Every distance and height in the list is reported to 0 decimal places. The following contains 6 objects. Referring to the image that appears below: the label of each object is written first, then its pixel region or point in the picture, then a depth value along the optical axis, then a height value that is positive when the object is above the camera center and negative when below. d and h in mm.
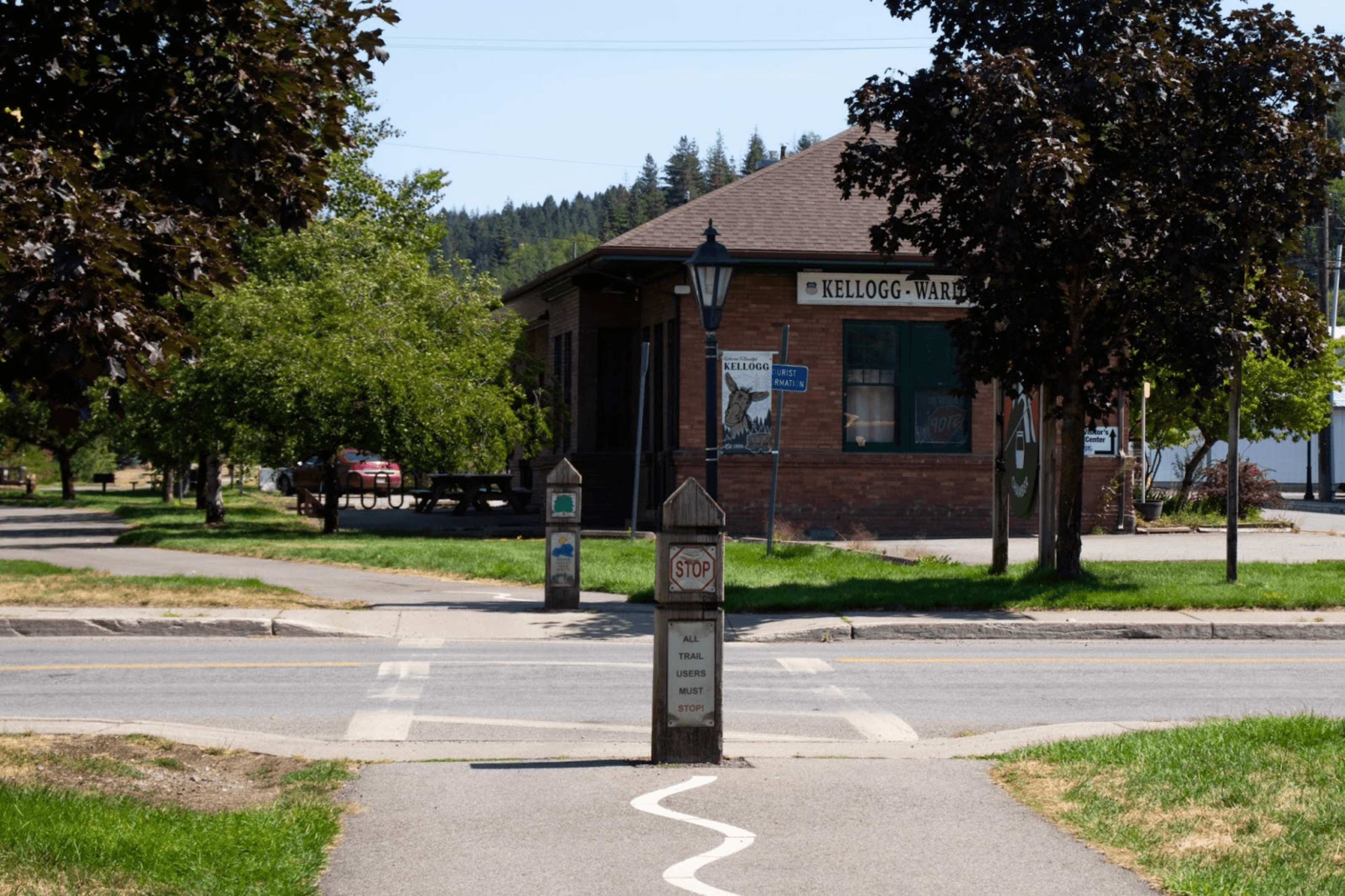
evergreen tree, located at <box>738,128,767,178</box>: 188875 +39765
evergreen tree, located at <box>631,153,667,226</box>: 160625 +28305
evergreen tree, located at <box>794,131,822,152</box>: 177625 +39615
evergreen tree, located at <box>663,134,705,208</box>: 172375 +34529
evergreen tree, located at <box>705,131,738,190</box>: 181000 +36215
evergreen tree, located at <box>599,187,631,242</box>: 157875 +26550
